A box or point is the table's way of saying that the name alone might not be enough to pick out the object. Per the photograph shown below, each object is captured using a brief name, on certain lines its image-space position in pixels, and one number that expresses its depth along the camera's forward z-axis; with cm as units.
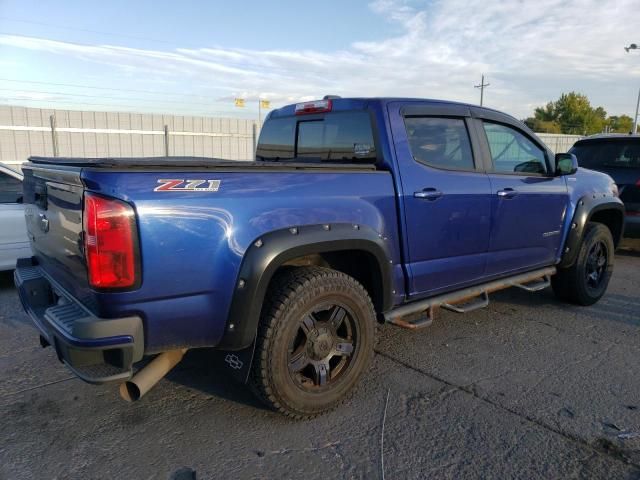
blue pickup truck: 229
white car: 545
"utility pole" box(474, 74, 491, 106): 5543
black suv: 715
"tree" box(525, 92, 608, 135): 6331
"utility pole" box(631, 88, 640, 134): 3484
